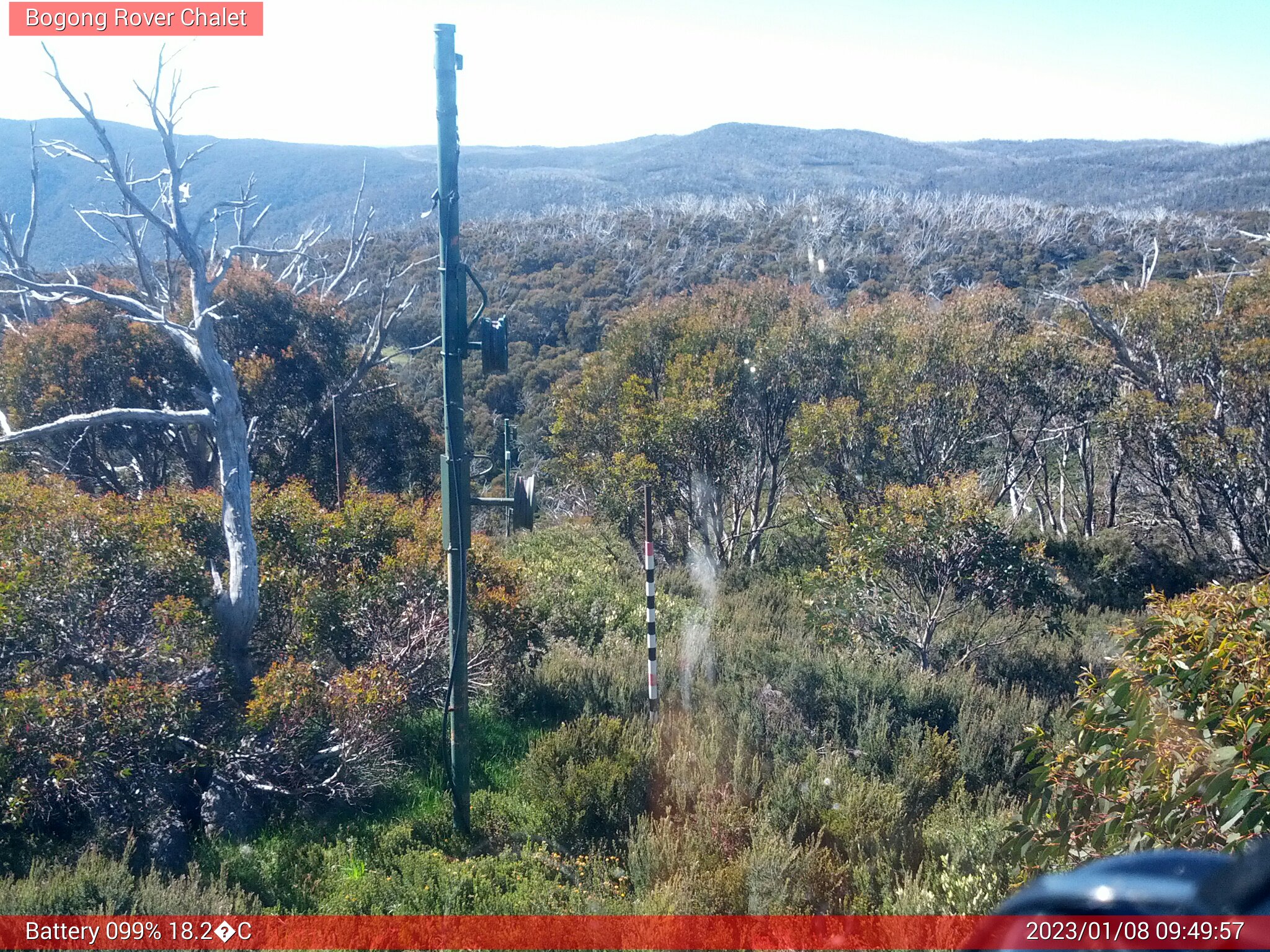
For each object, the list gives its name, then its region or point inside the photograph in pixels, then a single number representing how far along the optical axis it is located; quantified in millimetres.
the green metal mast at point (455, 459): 4934
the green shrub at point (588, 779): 4871
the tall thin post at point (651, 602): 6523
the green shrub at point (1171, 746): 2533
